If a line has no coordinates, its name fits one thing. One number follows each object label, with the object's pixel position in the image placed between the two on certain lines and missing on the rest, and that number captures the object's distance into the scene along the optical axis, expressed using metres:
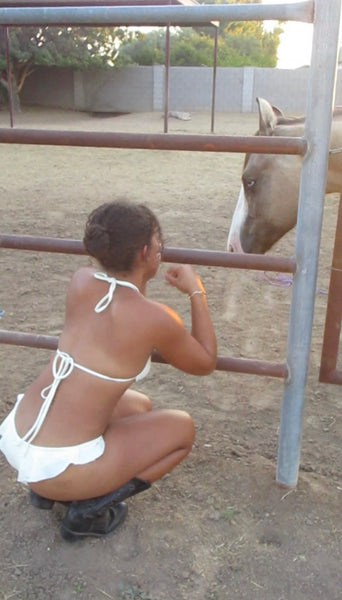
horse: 3.28
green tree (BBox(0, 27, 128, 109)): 22.15
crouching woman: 1.59
